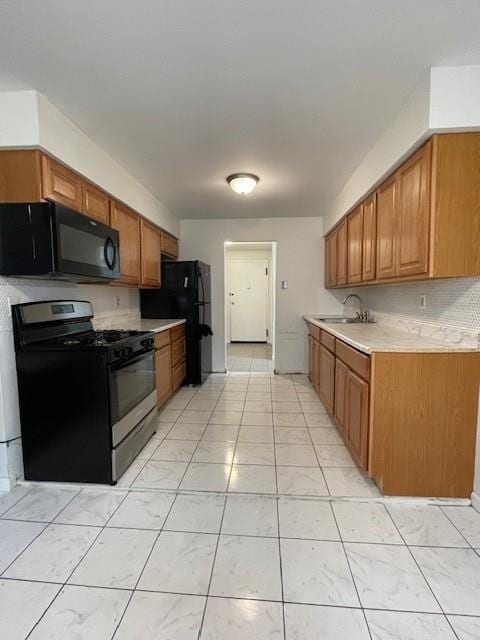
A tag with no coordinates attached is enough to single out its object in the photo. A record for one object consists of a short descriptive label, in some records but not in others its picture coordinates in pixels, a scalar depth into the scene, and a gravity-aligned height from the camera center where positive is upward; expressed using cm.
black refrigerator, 407 -3
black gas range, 199 -65
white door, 748 -3
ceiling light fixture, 299 +108
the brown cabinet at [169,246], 420 +71
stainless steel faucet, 365 -17
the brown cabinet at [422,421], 183 -71
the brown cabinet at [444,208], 173 +48
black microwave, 184 +34
